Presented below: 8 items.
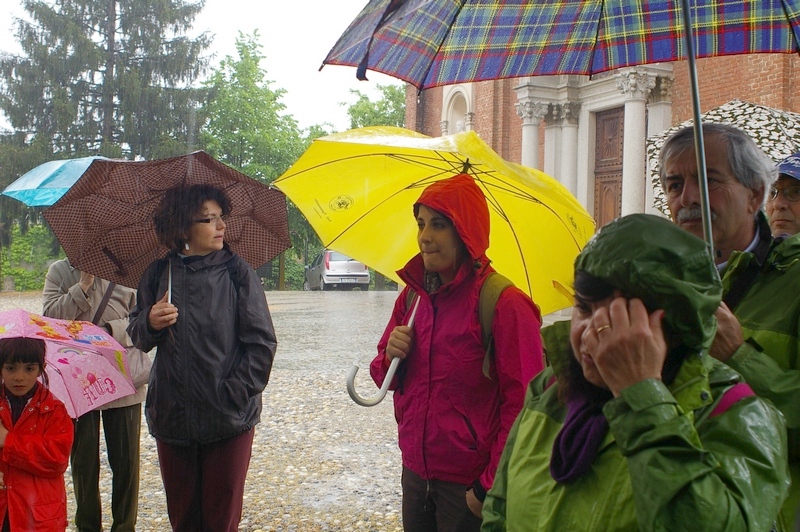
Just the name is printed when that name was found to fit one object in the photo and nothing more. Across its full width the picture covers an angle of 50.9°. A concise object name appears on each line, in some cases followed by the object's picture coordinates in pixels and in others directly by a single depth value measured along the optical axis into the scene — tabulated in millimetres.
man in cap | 3678
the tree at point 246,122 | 38594
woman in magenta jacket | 3041
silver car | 33344
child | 3807
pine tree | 38938
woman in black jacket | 3641
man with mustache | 2043
